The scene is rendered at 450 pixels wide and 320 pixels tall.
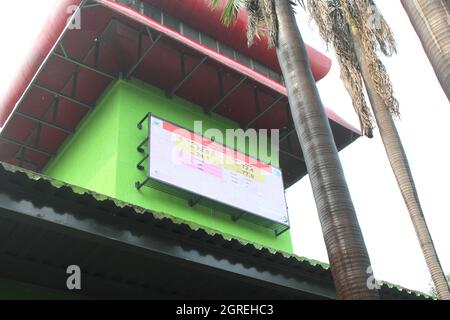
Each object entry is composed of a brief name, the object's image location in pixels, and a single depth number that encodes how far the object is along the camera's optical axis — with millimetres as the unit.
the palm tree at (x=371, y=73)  9969
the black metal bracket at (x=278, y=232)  14552
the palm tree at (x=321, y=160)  5930
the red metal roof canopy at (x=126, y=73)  13867
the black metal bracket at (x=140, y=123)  13742
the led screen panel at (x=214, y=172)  12883
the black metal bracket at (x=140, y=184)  12438
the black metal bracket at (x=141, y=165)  12923
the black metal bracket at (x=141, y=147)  13244
